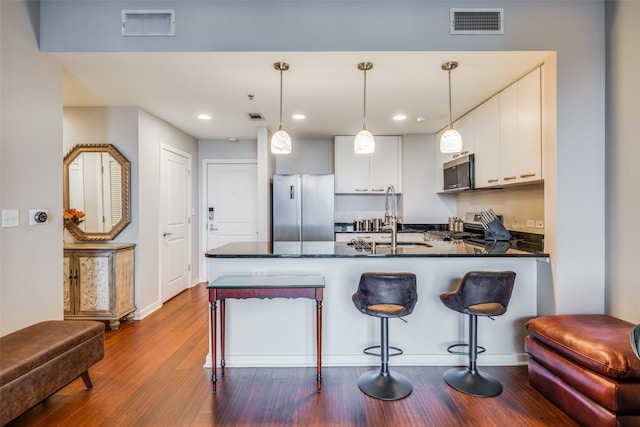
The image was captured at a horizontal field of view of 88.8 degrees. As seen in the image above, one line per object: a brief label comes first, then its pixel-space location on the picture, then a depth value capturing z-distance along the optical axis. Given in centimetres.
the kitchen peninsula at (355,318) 252
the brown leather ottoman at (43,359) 161
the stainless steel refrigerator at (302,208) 462
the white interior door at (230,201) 532
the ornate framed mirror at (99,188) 355
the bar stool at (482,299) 209
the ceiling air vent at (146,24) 235
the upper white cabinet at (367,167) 496
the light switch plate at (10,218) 213
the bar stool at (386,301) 203
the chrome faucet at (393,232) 279
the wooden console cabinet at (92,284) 323
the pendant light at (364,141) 260
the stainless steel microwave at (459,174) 377
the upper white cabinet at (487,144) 324
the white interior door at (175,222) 422
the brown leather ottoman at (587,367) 161
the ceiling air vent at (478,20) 237
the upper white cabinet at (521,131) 261
